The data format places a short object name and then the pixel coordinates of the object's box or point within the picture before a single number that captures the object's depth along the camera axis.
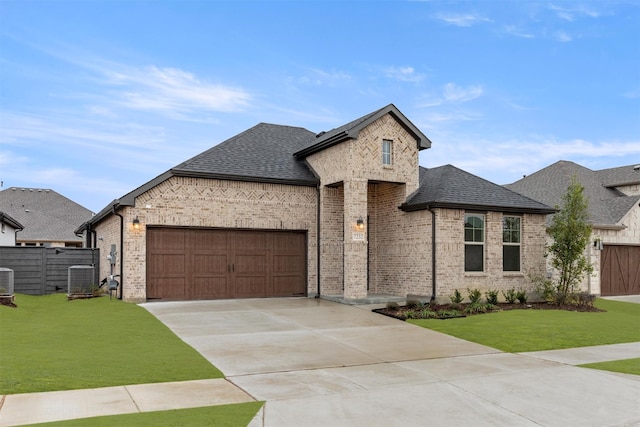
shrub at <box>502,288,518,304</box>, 17.61
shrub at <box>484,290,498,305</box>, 17.12
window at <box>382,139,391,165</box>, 18.16
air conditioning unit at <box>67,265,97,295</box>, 17.92
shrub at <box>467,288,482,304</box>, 16.66
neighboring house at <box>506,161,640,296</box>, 23.09
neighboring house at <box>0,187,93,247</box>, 37.44
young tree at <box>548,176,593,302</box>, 17.97
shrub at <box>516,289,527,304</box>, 17.61
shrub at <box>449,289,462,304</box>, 16.72
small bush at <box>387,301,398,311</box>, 15.34
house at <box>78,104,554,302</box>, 17.00
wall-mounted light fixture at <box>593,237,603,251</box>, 22.45
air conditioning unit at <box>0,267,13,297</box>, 15.72
